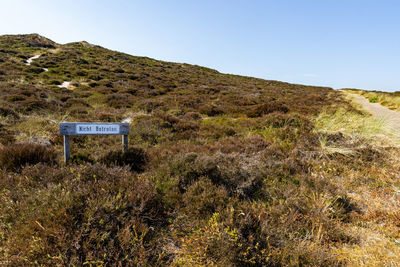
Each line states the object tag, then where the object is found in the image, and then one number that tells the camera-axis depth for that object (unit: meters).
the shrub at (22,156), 3.41
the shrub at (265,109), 10.23
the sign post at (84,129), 3.66
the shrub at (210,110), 10.84
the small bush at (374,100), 18.31
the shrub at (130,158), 3.92
